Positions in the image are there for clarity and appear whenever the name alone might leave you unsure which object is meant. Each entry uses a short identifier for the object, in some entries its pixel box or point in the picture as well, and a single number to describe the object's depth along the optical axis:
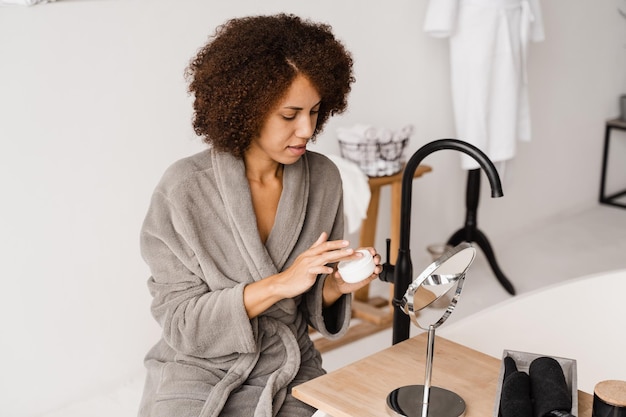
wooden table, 1.30
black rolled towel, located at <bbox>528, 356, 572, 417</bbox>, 1.17
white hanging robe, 3.24
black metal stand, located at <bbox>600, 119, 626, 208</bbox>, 4.70
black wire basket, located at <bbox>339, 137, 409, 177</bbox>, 2.93
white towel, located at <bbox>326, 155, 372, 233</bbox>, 2.88
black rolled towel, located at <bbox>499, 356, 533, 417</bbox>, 1.18
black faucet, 1.41
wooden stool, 2.99
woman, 1.59
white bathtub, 1.90
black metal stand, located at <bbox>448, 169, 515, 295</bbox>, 3.54
